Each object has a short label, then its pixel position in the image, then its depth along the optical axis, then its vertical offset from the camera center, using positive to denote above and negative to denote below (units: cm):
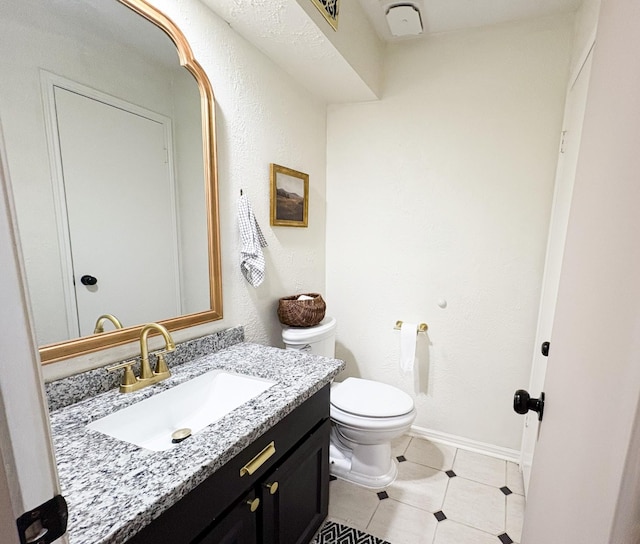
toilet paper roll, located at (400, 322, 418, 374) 204 -72
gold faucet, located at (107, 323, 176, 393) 105 -47
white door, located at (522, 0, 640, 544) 39 -15
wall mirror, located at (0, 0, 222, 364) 86 +17
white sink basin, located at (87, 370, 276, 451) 95 -59
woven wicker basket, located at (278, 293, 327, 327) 175 -45
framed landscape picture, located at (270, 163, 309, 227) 173 +16
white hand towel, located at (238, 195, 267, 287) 151 -9
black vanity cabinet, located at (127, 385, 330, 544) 73 -73
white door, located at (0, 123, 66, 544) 33 -18
